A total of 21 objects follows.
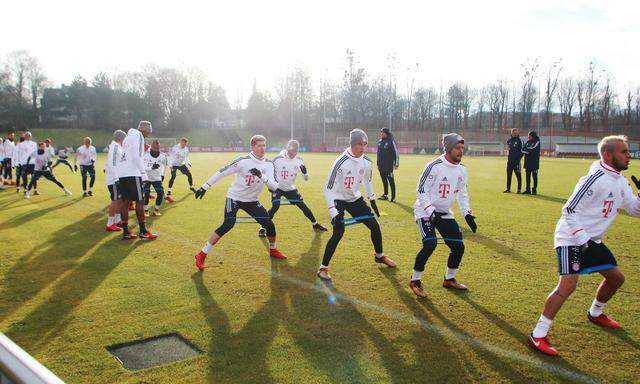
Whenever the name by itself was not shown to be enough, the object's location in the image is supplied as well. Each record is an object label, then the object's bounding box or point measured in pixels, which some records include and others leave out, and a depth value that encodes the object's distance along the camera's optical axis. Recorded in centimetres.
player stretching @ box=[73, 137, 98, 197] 1698
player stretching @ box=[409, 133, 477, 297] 626
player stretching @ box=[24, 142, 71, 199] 1661
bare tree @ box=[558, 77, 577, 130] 8562
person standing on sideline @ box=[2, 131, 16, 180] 2206
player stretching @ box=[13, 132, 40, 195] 1720
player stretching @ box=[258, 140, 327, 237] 1079
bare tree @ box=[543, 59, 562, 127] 8544
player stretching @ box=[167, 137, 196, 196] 1708
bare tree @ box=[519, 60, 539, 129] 8656
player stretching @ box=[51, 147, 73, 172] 1896
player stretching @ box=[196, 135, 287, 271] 776
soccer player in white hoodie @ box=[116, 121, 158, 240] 956
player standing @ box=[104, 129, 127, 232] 1073
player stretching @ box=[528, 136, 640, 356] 465
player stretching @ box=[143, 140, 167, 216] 1348
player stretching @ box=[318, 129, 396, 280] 704
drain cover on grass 445
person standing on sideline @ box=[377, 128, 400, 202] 1513
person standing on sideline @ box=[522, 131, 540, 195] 1656
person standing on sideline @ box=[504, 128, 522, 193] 1686
